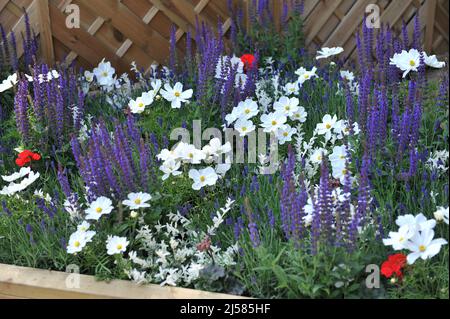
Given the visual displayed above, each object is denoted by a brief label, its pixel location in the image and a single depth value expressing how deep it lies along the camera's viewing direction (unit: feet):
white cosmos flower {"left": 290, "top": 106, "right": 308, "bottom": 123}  10.59
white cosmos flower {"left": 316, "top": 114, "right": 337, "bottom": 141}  10.11
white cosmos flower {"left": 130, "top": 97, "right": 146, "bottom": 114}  10.89
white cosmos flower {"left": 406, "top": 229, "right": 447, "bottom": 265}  7.32
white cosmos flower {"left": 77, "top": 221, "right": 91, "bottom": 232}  8.68
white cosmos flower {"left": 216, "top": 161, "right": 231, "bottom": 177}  9.61
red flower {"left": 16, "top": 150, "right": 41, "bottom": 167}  10.10
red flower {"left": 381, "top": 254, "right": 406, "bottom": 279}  7.60
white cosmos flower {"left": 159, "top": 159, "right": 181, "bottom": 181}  9.19
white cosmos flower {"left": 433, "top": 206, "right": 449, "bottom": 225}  7.51
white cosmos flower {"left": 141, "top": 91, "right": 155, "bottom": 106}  10.96
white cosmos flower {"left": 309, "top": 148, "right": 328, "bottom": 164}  9.71
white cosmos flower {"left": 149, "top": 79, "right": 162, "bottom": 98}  11.30
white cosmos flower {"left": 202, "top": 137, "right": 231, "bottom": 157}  9.44
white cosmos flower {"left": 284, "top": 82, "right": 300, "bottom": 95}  11.49
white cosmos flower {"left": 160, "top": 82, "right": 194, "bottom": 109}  11.03
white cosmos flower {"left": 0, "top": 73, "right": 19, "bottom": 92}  11.42
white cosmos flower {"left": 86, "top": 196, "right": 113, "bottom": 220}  8.59
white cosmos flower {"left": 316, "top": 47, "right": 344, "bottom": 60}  12.16
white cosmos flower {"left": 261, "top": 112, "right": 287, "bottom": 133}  10.16
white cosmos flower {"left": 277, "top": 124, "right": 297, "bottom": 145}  10.21
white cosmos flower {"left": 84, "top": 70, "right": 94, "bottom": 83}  12.51
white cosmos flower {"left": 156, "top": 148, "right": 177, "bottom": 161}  9.18
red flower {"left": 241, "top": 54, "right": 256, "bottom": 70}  11.82
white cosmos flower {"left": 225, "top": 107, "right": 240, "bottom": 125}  10.32
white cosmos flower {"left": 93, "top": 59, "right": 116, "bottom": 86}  12.46
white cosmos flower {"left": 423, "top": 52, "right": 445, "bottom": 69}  10.78
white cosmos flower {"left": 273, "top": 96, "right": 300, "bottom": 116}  10.48
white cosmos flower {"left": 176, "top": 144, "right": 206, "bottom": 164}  9.23
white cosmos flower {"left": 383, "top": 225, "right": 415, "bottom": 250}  7.45
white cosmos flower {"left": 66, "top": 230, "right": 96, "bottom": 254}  8.43
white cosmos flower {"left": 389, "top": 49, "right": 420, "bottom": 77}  10.51
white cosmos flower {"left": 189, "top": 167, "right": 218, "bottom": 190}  9.24
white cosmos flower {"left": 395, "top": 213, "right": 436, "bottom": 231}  7.49
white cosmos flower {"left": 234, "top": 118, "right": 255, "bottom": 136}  10.20
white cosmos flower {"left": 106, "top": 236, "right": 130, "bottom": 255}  8.34
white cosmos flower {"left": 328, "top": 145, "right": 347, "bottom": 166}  9.32
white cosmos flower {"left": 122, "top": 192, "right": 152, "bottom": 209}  8.60
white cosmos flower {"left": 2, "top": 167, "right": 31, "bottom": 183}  9.69
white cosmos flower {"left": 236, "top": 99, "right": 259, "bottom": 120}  10.39
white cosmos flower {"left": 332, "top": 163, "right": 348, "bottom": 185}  9.07
